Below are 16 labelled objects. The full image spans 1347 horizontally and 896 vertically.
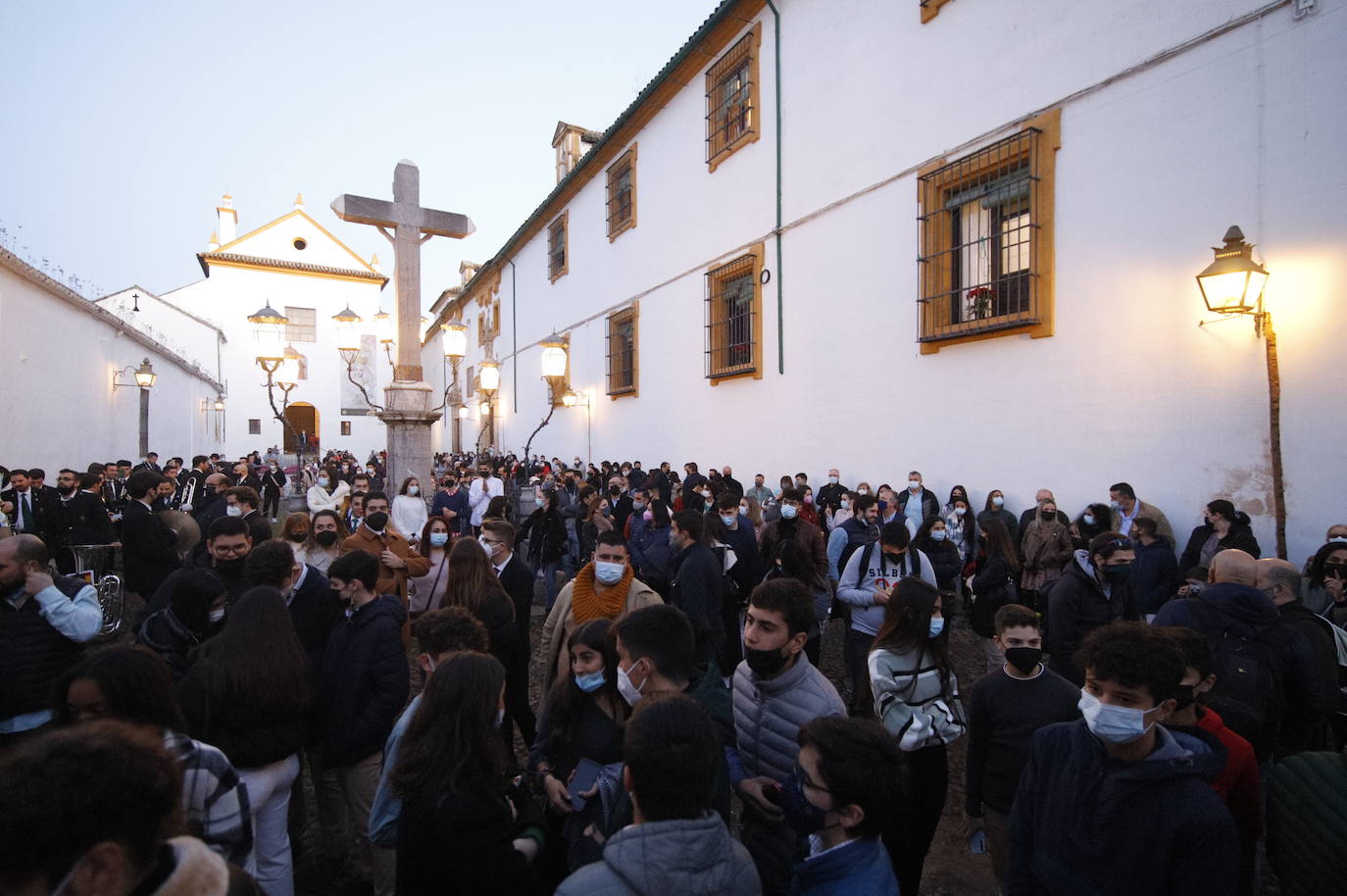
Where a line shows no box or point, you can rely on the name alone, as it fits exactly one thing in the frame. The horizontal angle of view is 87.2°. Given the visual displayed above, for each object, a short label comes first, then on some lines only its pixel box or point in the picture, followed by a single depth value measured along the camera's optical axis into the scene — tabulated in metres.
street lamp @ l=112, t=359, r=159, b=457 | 15.44
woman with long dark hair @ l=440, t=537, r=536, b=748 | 3.73
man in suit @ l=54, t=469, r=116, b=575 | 7.48
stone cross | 8.90
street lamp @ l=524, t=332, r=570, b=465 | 12.07
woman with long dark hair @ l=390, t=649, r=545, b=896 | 1.92
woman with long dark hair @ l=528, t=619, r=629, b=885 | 2.42
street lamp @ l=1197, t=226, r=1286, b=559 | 5.16
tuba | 6.36
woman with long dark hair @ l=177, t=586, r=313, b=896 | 2.54
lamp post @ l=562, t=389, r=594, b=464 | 18.66
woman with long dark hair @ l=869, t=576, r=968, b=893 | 2.72
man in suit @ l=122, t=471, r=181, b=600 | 5.88
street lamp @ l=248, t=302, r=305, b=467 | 9.47
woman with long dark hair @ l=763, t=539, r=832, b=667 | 5.03
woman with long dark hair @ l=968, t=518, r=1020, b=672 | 4.95
